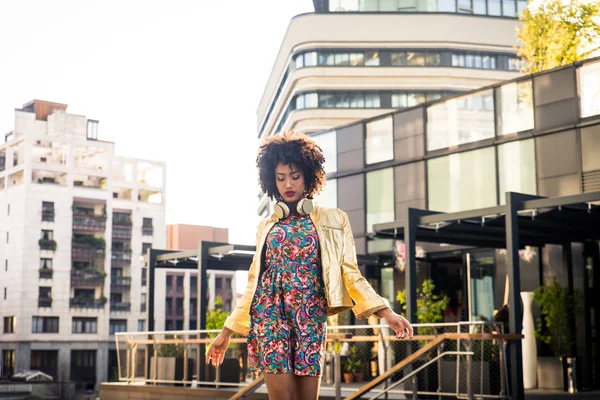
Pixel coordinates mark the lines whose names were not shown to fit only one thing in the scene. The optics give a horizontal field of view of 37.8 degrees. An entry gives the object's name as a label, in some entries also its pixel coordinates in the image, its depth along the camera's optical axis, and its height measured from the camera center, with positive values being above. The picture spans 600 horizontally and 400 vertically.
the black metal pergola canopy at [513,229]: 13.52 +1.48
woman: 3.84 +0.10
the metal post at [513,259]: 13.55 +0.82
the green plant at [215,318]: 21.80 -0.13
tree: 26.23 +8.56
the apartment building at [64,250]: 98.75 +7.38
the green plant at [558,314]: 16.17 -0.04
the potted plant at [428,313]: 13.05 -0.01
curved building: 55.62 +16.81
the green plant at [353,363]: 16.91 -0.97
